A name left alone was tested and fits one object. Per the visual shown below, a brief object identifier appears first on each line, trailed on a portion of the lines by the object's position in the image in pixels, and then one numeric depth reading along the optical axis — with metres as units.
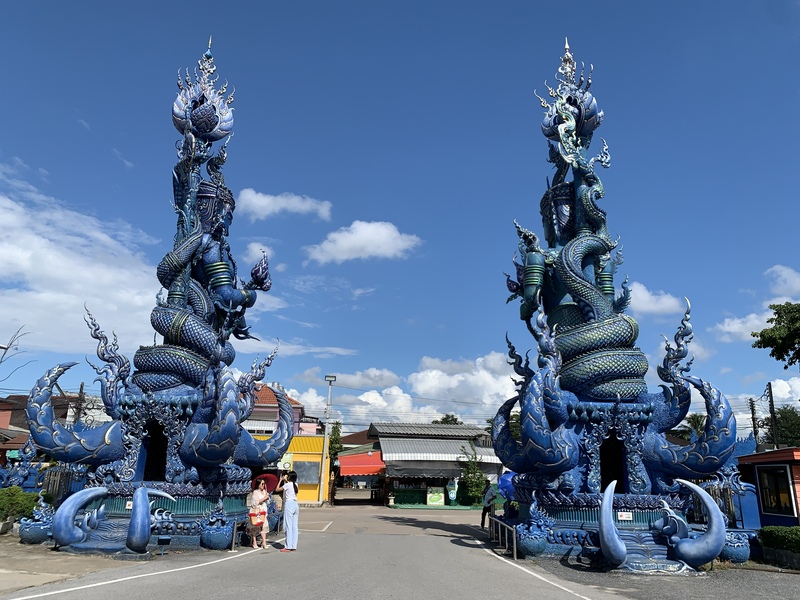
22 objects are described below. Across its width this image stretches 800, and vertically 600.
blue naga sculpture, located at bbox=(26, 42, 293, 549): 11.20
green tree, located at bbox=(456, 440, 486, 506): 27.55
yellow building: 28.38
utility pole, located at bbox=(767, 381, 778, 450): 24.92
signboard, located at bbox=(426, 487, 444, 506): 28.31
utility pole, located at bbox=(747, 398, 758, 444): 33.99
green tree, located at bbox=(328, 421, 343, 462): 36.92
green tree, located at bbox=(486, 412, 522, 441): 29.87
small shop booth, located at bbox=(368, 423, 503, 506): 28.00
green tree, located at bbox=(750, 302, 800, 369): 18.00
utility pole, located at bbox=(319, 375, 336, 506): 28.50
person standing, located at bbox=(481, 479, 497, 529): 14.96
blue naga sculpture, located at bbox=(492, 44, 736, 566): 10.85
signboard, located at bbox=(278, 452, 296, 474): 28.06
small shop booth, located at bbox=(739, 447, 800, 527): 11.62
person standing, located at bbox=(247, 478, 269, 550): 11.00
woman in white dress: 10.87
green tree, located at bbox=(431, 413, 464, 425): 62.58
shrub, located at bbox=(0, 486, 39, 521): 12.95
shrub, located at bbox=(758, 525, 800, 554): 10.51
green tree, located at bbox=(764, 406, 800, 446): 40.84
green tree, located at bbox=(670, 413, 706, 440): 38.84
